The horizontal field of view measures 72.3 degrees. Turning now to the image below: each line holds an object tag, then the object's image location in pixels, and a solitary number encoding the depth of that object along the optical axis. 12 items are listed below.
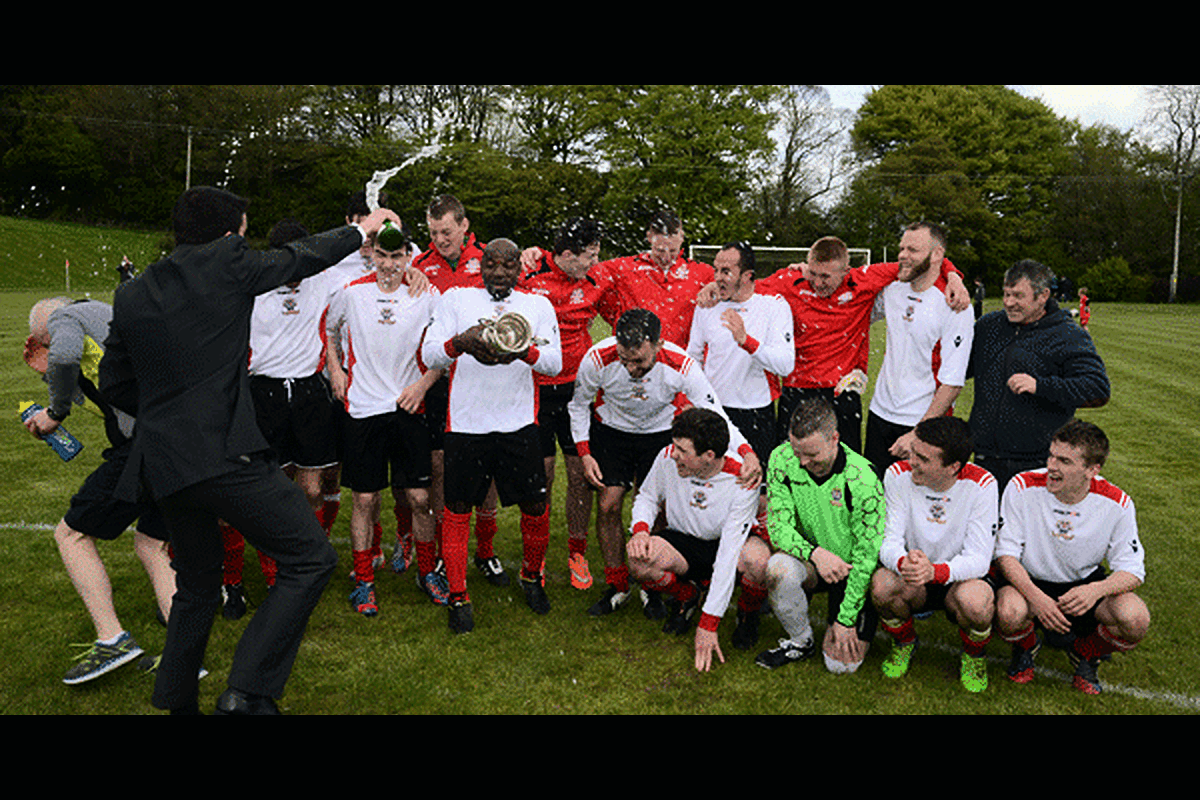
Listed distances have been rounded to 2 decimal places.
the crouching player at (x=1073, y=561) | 4.11
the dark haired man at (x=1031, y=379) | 4.79
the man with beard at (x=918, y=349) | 5.33
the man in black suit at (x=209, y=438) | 3.34
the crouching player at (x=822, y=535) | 4.36
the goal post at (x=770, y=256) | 35.78
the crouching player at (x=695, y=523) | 4.46
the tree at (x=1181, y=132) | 47.62
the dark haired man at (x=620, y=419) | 5.19
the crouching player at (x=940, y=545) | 4.23
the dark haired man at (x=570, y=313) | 5.87
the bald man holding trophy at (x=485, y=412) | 5.00
